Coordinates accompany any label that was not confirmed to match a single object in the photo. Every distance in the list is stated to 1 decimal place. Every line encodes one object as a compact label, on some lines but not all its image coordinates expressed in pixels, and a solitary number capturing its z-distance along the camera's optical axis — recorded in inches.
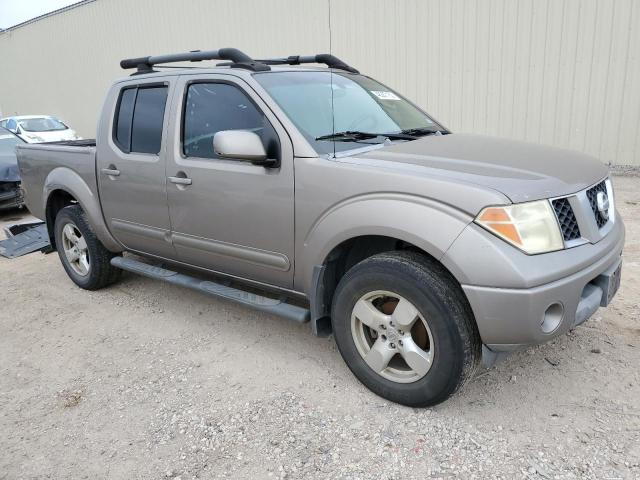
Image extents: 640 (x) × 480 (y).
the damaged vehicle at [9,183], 314.3
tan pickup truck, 93.8
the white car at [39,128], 605.6
